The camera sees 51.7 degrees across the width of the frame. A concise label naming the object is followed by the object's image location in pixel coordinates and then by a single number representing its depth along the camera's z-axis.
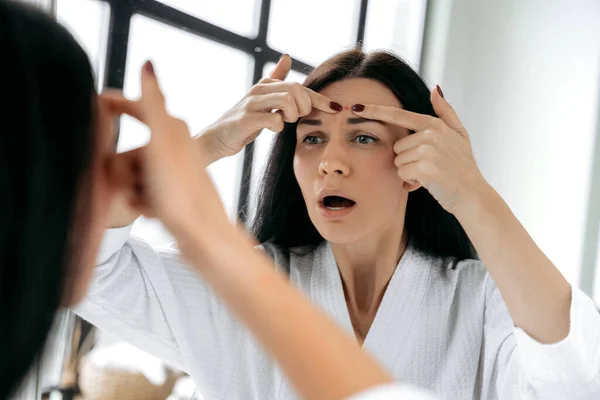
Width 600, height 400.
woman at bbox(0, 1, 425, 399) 0.33
